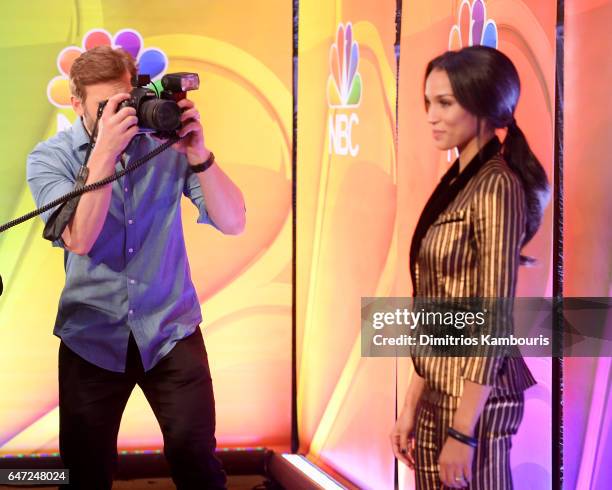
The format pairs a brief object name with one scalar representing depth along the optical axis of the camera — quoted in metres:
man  4.76
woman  4.22
